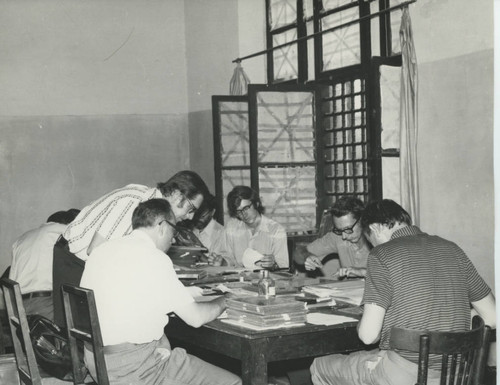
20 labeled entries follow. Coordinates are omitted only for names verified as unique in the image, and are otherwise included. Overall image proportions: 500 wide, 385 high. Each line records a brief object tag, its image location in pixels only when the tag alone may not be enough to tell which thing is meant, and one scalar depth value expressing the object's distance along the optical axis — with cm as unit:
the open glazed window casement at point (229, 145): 816
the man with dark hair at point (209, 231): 672
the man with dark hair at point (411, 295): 331
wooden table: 341
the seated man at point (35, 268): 535
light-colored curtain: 628
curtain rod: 643
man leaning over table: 449
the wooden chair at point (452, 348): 295
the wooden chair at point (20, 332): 363
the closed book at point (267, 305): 358
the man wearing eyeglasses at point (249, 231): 608
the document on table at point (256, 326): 357
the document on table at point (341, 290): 420
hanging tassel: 881
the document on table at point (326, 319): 367
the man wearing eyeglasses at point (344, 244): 528
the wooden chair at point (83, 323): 324
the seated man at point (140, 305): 337
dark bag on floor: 395
